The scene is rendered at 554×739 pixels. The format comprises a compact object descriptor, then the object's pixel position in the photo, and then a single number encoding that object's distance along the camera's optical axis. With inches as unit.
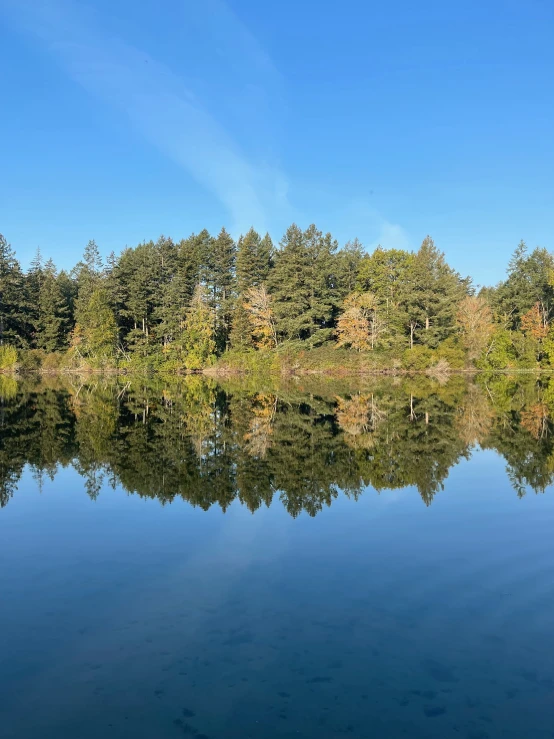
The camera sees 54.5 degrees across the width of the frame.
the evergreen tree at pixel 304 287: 2283.5
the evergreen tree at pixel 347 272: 2471.7
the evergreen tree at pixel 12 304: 2527.1
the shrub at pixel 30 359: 2420.0
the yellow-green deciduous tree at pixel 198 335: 2331.4
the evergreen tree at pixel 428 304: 2180.1
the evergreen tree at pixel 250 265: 2516.0
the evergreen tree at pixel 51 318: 2581.2
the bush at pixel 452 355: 2171.5
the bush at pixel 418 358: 2119.8
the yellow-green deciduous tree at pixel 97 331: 2348.7
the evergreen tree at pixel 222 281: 2544.3
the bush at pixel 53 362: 2470.5
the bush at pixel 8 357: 2338.8
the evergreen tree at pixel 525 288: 2516.0
